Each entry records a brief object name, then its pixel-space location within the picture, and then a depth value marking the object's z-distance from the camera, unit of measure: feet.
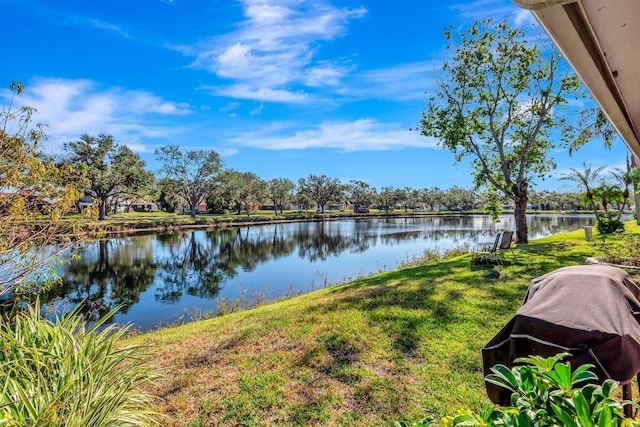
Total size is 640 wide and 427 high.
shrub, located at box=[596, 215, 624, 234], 44.95
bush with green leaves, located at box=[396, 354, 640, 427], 2.75
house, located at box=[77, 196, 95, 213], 143.08
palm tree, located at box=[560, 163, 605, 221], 56.85
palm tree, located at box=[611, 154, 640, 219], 53.21
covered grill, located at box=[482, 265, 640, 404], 5.99
